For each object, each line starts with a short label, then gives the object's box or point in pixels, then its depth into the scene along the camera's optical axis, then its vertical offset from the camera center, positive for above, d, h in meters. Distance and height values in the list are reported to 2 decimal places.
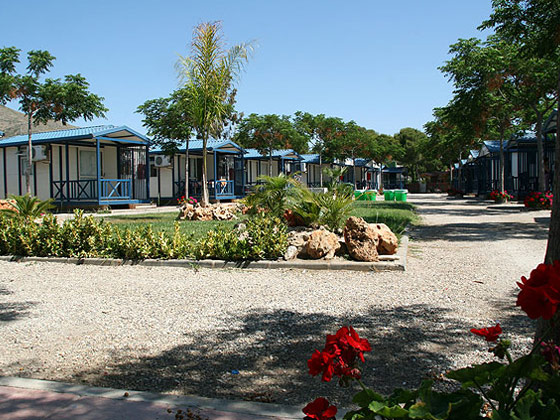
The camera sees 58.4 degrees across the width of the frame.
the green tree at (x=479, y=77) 18.73 +4.64
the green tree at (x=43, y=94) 19.56 +4.46
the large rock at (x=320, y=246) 7.81 -0.73
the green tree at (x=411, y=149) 70.56 +6.90
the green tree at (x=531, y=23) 10.77 +4.34
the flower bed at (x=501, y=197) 25.64 -0.02
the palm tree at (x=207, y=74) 14.74 +3.80
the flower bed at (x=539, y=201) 19.34 -0.20
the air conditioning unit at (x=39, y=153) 21.97 +2.24
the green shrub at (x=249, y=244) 7.80 -0.69
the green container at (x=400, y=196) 31.05 +0.14
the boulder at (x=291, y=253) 7.82 -0.83
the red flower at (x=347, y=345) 1.72 -0.51
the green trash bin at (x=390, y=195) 31.16 +0.21
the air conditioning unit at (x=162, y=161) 27.73 +2.28
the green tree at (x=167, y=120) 23.84 +3.96
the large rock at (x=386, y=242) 7.99 -0.69
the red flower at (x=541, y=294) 1.43 -0.29
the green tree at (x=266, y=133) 35.62 +4.85
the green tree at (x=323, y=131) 44.47 +6.18
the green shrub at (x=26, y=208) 10.12 -0.09
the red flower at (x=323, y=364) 1.67 -0.55
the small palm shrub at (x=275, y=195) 9.82 +0.10
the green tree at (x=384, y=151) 47.90 +5.11
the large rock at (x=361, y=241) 7.63 -0.65
